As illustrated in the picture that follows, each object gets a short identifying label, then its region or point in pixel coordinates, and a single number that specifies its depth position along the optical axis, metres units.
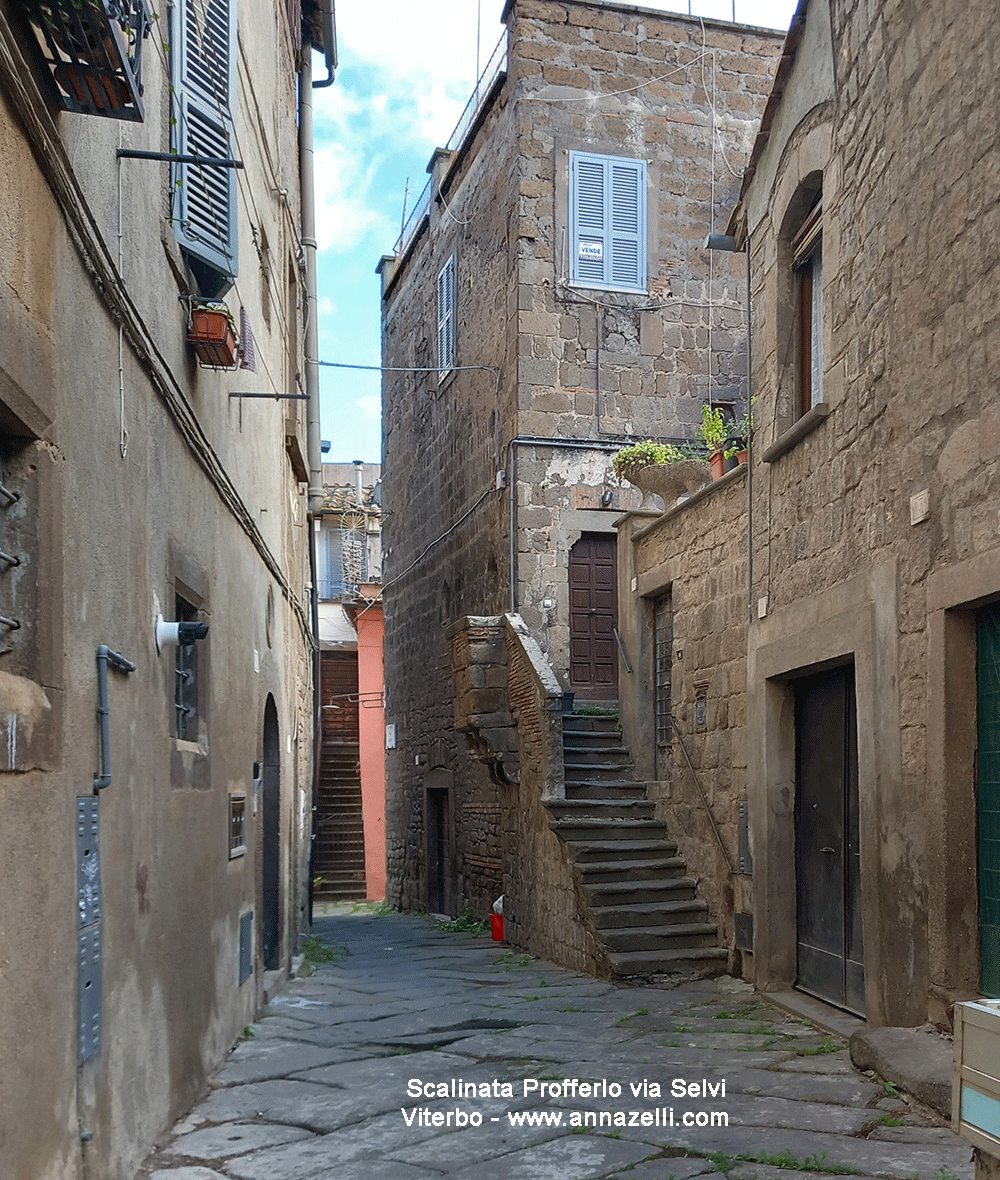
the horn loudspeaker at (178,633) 4.66
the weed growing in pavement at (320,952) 10.74
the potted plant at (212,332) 5.31
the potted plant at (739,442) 7.91
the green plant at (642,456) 10.44
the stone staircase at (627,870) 8.31
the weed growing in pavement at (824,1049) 5.66
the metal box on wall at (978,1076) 2.66
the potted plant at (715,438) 9.41
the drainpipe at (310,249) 12.76
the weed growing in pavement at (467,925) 12.76
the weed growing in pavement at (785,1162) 3.95
